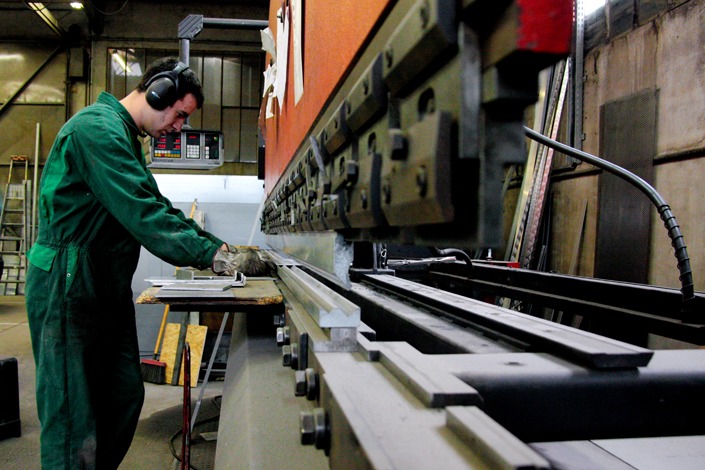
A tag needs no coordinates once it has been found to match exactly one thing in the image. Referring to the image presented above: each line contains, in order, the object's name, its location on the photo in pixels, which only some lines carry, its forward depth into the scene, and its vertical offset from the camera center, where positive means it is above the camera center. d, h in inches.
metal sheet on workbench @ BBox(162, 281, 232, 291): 69.0 -7.7
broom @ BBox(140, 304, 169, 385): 150.9 -42.6
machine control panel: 170.9 +29.2
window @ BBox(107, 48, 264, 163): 338.6 +95.5
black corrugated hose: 44.0 +3.1
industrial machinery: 16.7 -6.3
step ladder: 313.0 +1.7
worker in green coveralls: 56.2 -4.8
